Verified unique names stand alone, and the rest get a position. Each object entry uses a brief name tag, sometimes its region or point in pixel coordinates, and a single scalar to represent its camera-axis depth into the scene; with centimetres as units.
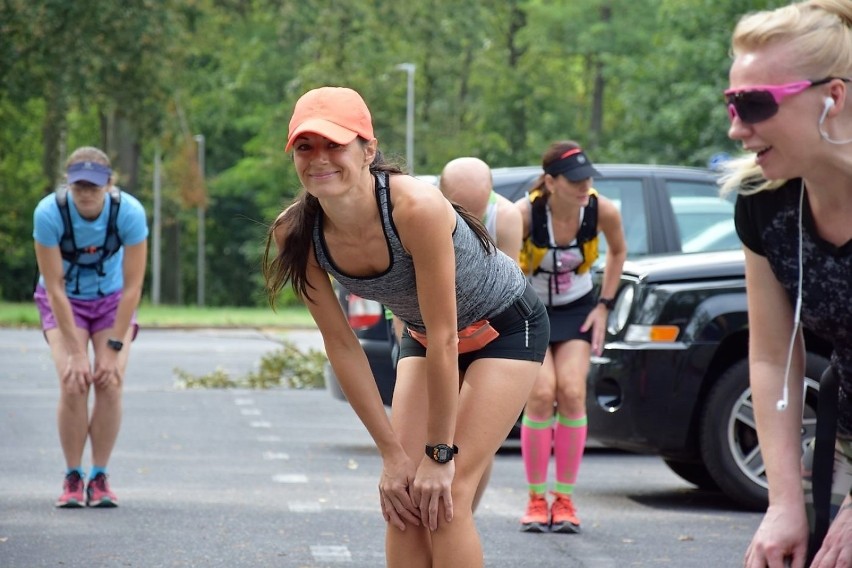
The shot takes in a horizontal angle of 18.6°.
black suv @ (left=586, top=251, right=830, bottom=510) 1335
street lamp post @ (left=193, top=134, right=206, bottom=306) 10814
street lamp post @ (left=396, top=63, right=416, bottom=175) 8208
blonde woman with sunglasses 454
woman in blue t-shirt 1353
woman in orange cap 716
